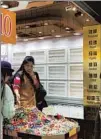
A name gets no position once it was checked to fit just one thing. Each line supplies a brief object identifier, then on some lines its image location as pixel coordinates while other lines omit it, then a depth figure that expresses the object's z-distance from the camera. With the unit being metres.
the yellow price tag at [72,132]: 2.64
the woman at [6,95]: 2.42
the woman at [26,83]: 3.21
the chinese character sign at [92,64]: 4.81
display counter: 2.46
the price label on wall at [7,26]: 2.55
